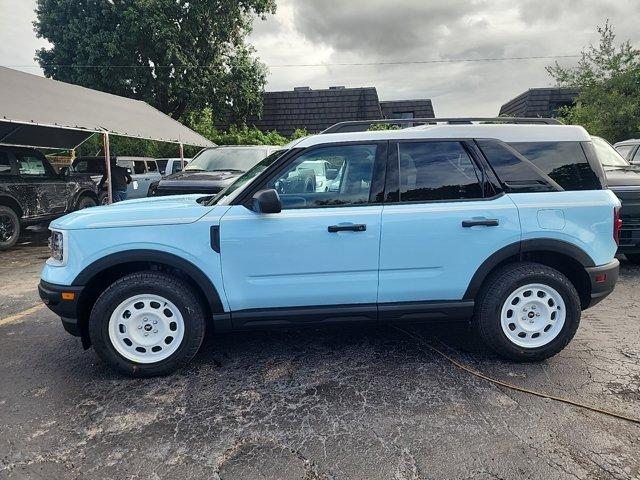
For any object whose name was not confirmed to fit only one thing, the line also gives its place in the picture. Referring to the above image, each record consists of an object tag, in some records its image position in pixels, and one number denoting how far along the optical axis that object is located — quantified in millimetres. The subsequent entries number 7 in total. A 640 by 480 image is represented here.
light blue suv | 3256
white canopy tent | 8977
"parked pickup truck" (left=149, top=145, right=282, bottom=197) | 7828
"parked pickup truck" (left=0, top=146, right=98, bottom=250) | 8617
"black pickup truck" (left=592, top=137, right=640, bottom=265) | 5887
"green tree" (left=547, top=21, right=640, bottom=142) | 14992
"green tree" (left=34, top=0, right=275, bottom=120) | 19562
